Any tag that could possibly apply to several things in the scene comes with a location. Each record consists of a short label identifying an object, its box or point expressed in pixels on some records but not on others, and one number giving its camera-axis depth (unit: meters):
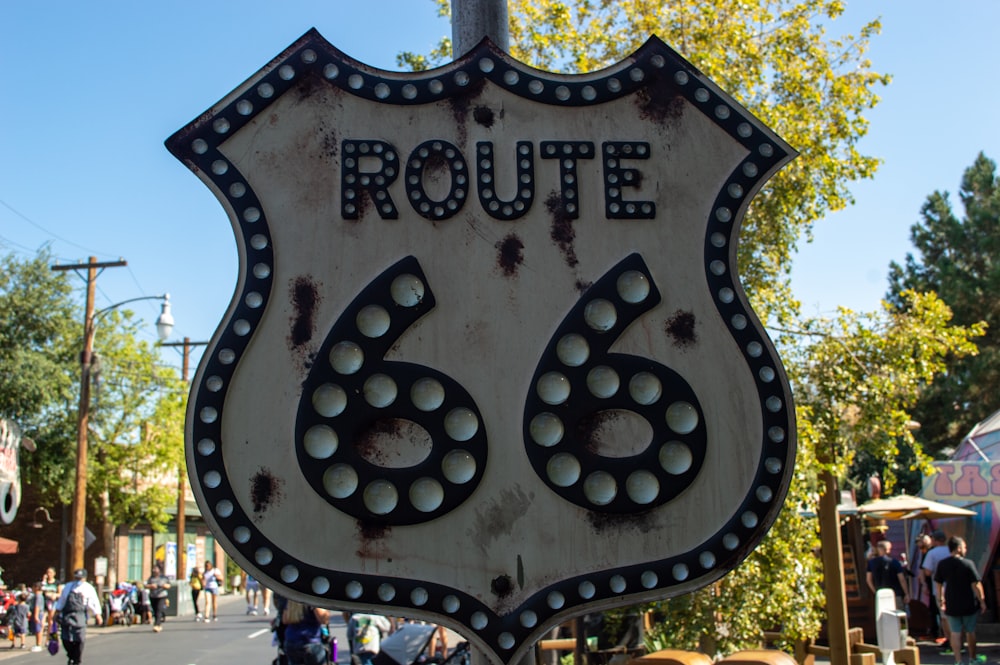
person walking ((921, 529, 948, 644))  11.16
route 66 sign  1.69
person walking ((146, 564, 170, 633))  21.83
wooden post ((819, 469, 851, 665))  7.11
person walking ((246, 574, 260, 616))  24.42
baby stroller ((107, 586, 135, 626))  23.55
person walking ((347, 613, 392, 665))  9.20
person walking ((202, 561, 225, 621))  23.75
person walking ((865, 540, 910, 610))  11.23
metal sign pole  2.19
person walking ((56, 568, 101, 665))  12.75
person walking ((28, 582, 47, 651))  19.98
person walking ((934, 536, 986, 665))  9.39
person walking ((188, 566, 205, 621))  24.73
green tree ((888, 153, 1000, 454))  28.06
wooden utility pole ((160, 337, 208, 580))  31.94
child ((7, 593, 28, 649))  19.78
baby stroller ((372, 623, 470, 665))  7.81
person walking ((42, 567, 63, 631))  20.75
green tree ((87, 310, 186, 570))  30.64
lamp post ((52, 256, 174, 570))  21.34
